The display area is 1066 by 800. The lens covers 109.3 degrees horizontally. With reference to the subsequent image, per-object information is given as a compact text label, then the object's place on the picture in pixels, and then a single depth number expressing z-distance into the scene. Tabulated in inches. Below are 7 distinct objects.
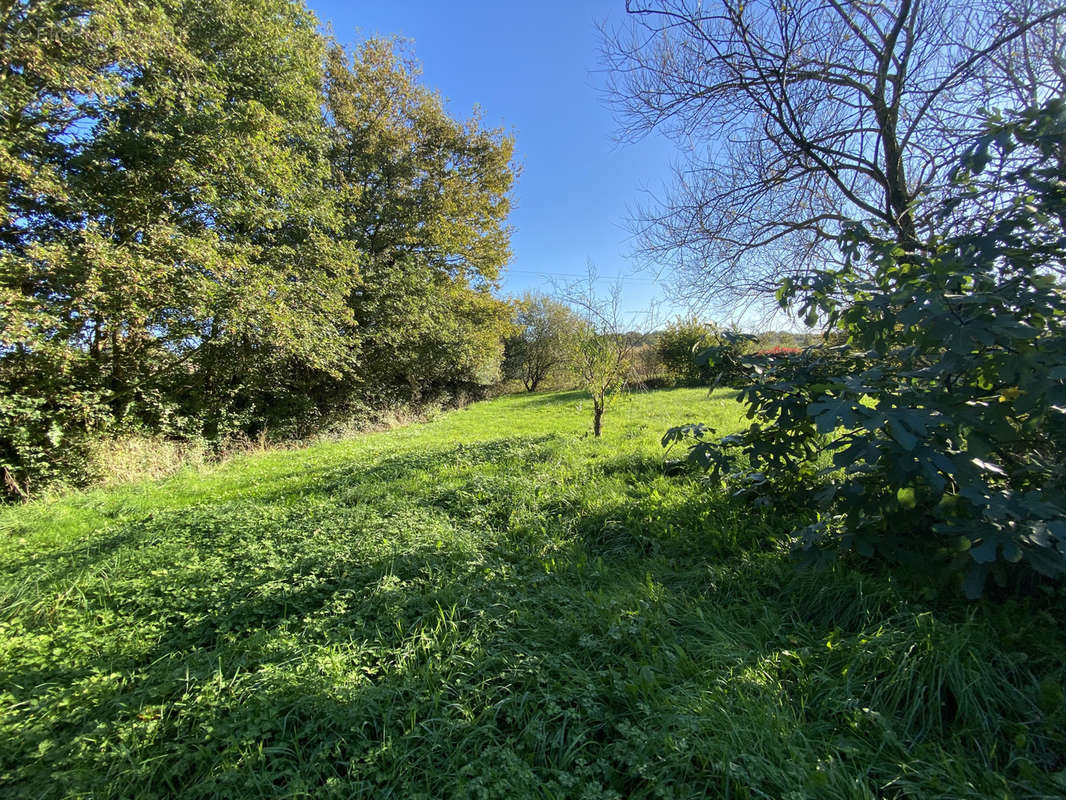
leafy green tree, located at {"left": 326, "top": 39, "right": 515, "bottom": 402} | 512.1
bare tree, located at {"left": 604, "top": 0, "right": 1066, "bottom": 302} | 119.8
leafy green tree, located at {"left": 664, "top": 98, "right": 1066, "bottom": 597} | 59.7
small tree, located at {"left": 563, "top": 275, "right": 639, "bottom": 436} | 296.5
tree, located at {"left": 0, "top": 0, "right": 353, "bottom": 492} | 226.8
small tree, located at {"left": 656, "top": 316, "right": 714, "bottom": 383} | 704.7
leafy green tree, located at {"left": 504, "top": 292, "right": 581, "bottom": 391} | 1122.0
